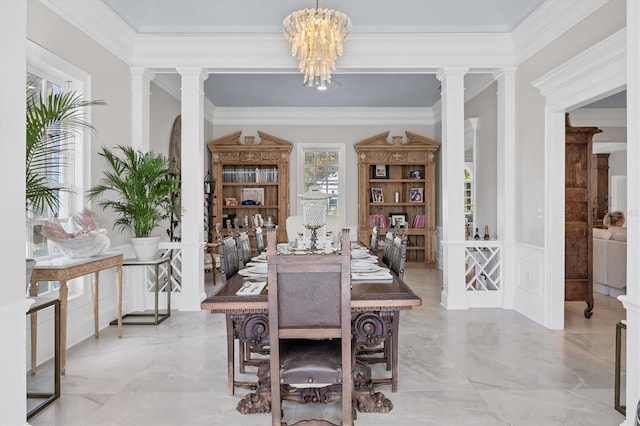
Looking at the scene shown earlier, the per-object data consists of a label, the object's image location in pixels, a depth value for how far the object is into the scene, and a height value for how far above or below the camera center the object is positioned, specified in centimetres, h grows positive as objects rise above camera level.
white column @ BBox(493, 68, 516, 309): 489 +35
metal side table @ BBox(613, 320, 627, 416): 249 -92
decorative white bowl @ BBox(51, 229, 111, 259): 334 -26
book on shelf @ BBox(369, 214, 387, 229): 785 -14
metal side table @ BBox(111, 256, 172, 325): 425 -100
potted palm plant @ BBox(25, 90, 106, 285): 265 +47
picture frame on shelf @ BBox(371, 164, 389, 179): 797 +77
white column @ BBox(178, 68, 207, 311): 488 +22
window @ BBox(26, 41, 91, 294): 330 +56
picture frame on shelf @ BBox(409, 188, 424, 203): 797 +33
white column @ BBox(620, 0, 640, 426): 216 -1
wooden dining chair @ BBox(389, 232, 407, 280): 282 -29
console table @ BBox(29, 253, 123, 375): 296 -44
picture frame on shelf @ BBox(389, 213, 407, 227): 801 -10
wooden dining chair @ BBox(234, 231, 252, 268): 333 -28
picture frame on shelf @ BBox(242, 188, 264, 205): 791 +34
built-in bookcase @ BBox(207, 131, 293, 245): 766 +70
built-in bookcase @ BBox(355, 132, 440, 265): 777 +48
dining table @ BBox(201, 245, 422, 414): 205 -46
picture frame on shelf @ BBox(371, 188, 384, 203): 798 +32
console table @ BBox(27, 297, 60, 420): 251 -93
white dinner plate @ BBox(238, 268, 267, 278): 260 -38
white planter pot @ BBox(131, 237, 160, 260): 434 -35
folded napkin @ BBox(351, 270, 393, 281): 244 -37
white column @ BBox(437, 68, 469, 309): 491 +27
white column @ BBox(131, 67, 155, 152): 486 +119
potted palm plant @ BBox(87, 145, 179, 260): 425 +22
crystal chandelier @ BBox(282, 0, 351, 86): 374 +155
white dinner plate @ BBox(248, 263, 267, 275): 265 -35
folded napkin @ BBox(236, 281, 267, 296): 213 -40
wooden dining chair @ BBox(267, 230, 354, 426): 189 -45
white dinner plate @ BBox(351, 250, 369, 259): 314 -31
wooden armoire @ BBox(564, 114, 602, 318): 463 -3
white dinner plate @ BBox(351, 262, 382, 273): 264 -34
